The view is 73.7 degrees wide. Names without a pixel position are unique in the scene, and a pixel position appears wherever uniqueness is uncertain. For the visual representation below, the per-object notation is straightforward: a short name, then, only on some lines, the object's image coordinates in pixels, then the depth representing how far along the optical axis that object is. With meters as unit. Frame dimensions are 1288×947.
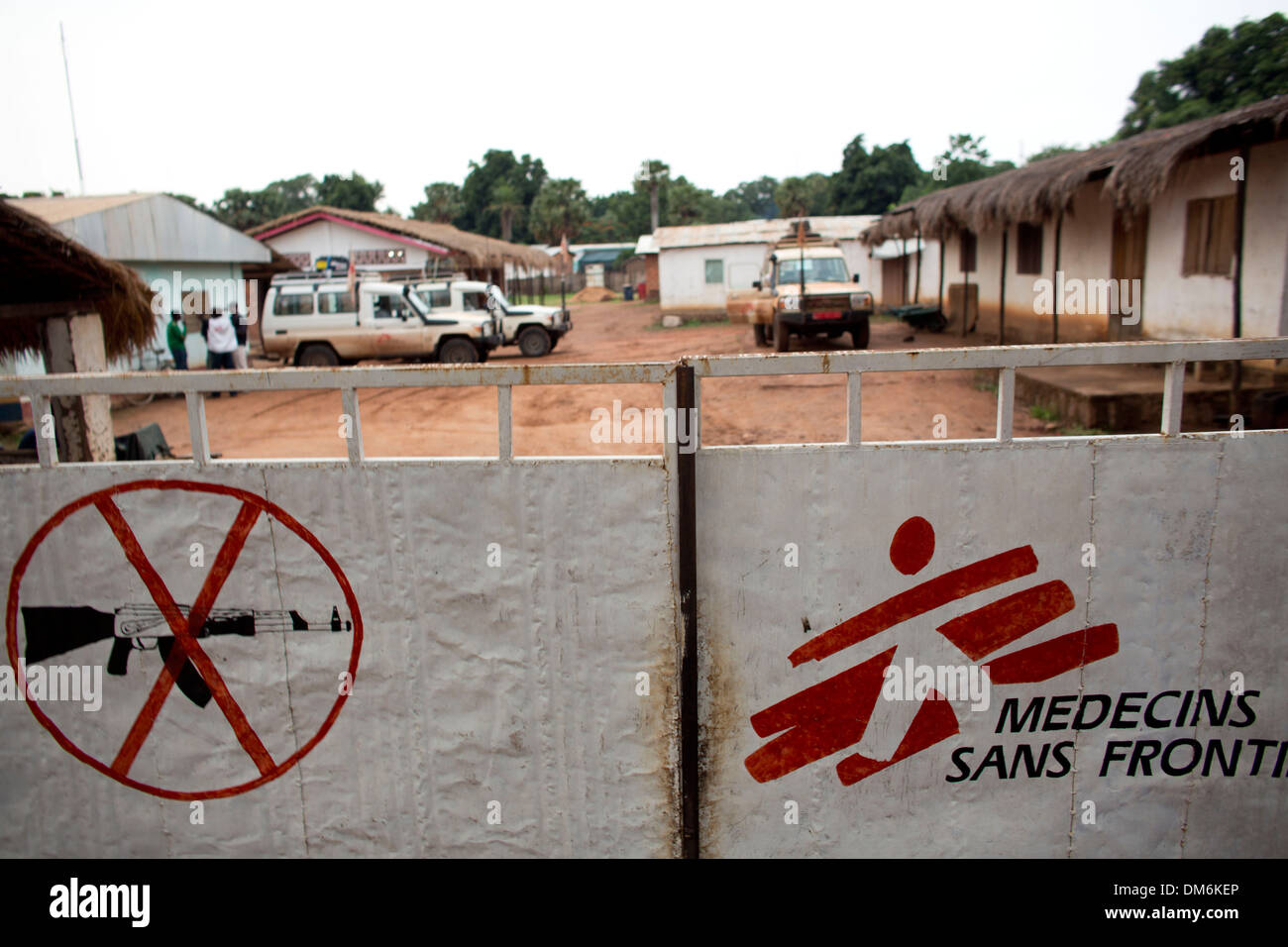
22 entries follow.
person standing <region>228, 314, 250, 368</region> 15.56
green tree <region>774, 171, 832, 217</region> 52.03
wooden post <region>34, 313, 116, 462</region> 7.95
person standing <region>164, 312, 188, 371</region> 15.80
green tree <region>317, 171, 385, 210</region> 51.09
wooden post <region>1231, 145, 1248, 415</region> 9.17
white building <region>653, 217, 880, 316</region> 26.36
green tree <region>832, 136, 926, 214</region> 47.62
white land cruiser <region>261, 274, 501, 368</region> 16.84
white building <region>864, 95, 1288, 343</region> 9.40
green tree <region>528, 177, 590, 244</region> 60.78
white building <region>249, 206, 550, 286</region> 25.00
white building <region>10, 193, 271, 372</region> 14.55
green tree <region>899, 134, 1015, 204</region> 45.73
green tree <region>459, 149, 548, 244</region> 70.38
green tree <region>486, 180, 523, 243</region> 64.38
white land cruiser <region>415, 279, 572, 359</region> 18.20
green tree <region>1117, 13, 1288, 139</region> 27.05
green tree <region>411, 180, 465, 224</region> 63.00
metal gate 2.95
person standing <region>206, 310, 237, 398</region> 14.85
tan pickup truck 15.09
